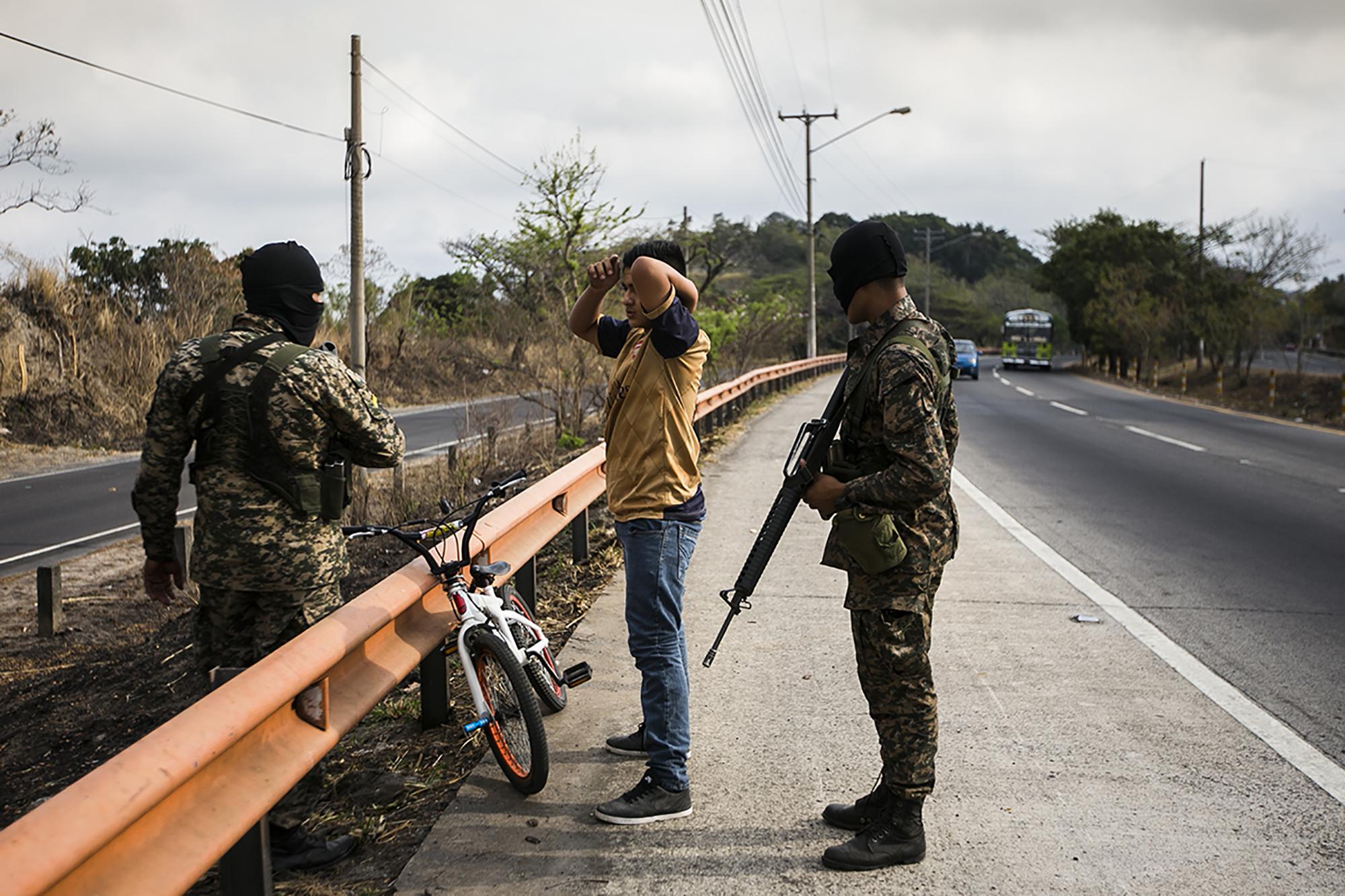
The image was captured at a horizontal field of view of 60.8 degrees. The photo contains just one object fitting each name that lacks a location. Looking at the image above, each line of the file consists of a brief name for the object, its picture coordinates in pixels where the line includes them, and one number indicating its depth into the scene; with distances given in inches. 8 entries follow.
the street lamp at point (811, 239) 1587.1
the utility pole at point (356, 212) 736.3
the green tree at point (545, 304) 581.0
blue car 1659.1
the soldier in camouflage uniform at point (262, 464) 145.3
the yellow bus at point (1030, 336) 2075.5
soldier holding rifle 137.7
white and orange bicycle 157.5
